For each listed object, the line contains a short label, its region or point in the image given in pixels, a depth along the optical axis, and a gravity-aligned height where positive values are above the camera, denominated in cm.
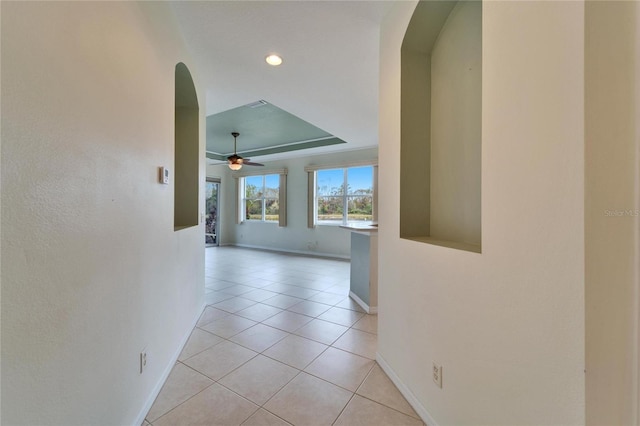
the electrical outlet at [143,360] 143 -83
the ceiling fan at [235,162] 505 +96
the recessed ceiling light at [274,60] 239 +141
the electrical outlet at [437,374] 131 -83
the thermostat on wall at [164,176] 169 +23
